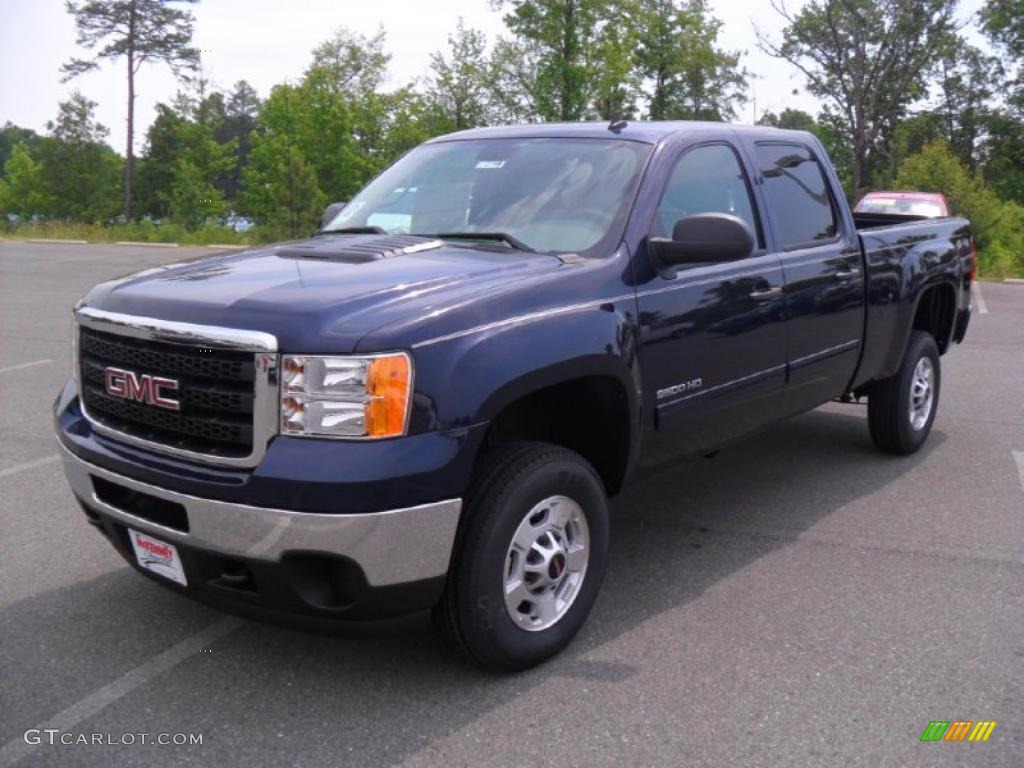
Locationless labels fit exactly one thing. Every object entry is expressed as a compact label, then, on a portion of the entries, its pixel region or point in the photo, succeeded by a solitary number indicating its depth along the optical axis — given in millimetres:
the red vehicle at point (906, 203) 19750
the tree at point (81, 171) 64750
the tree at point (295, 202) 33425
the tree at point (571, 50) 31812
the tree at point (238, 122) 80494
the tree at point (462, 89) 46375
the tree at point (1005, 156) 52934
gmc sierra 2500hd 3090
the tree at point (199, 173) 58969
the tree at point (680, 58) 53125
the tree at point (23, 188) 67306
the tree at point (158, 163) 70375
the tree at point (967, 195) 26969
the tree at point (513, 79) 39125
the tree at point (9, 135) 101475
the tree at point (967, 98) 55875
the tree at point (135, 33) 45406
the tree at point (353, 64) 64500
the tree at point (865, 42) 36406
